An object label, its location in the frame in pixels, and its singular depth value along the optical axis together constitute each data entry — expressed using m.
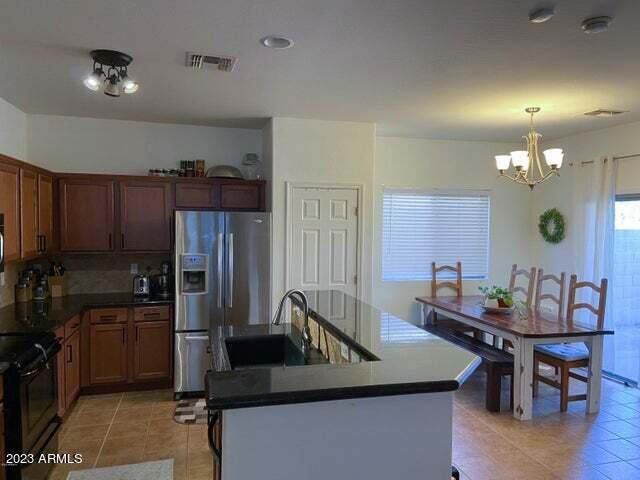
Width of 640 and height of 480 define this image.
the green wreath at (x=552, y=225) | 5.59
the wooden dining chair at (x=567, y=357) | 4.02
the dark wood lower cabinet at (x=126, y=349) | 4.22
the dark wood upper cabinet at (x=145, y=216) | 4.47
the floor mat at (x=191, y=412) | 3.81
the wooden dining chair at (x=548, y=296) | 4.54
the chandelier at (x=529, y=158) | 3.78
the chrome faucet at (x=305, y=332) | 2.44
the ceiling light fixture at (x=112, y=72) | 2.84
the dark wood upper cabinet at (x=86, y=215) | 4.34
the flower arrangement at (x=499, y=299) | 4.55
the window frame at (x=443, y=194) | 5.61
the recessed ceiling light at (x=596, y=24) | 2.28
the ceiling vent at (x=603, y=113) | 4.21
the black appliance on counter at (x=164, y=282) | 4.68
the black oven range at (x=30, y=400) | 2.34
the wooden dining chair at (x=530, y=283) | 5.05
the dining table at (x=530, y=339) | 3.82
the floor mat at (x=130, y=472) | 2.94
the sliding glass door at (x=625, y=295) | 4.76
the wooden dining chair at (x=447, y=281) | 5.69
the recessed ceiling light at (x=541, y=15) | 2.17
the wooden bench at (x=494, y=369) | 4.00
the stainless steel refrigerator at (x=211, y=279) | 4.25
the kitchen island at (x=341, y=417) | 1.49
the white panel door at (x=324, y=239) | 4.68
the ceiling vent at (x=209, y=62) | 2.87
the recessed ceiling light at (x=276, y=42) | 2.59
